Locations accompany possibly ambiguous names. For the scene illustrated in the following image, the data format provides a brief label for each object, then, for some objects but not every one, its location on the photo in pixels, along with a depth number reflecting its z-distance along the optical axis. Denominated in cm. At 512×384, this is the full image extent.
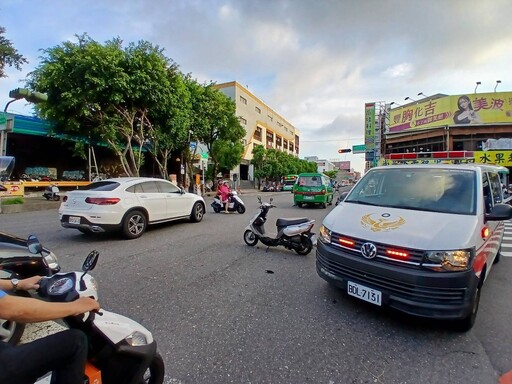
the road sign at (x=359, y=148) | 5341
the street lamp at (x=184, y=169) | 2545
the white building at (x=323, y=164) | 12261
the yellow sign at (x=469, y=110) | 3416
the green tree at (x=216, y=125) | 2255
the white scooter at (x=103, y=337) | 167
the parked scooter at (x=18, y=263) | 263
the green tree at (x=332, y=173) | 10252
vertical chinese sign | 5182
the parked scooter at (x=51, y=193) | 1600
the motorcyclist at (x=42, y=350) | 136
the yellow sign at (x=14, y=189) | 1554
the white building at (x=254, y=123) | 4977
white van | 281
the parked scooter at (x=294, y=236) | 601
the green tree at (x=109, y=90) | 1369
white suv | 661
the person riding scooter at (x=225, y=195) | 1278
